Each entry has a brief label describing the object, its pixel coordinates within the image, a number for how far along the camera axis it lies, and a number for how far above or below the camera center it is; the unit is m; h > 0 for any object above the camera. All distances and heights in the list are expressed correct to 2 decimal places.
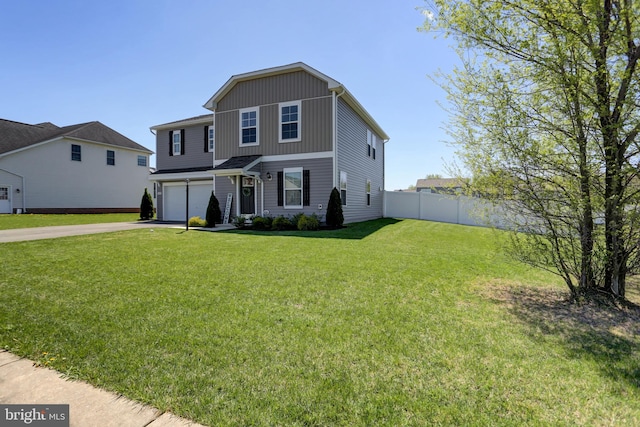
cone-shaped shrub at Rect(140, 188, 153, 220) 17.78 -0.22
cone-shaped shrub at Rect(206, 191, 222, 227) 13.05 -0.42
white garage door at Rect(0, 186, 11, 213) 19.72 +0.26
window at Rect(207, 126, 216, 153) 16.28 +3.67
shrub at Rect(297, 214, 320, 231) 11.63 -0.75
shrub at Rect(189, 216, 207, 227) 13.13 -0.84
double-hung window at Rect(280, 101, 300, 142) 13.02 +3.68
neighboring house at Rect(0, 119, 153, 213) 20.28 +2.65
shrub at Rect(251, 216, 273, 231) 12.30 -0.80
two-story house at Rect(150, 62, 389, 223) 12.60 +2.70
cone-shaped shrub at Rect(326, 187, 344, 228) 12.08 -0.28
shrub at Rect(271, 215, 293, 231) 12.10 -0.82
